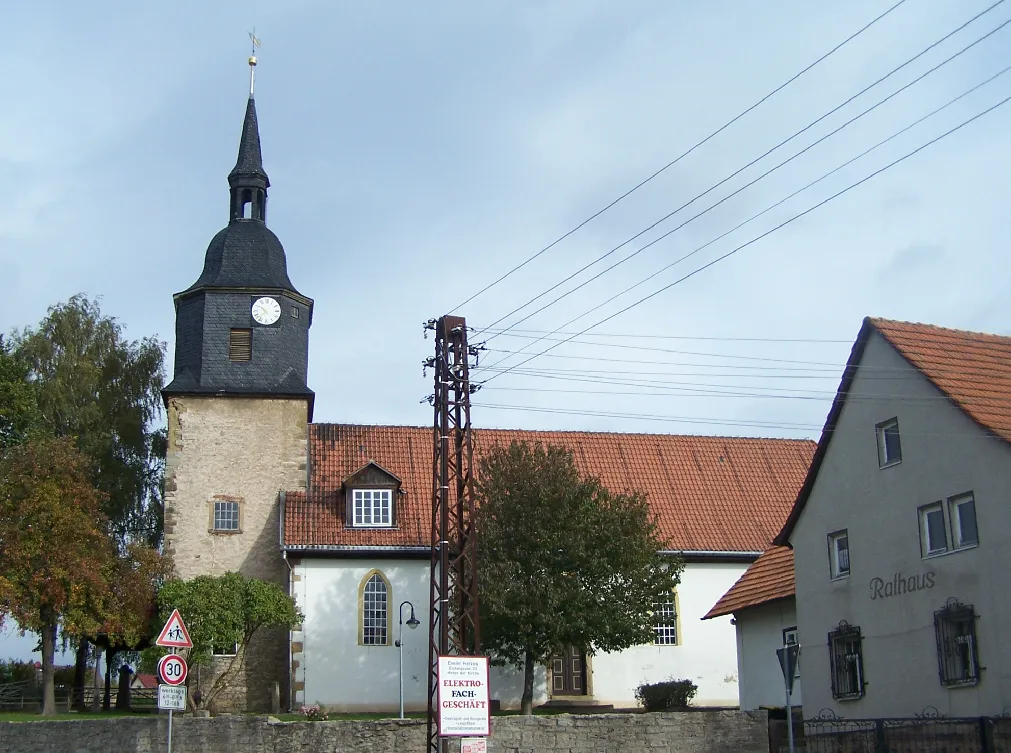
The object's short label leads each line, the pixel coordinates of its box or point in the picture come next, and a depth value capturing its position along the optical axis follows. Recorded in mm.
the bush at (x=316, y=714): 28047
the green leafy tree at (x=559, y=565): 31641
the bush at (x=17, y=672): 40875
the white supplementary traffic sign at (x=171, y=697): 19078
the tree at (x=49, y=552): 32281
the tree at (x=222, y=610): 31594
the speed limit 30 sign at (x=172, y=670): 19062
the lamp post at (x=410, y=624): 29647
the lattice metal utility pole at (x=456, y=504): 22047
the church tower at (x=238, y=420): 37531
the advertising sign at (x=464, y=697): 20391
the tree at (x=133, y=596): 33406
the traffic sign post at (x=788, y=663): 18906
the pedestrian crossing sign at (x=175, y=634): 19516
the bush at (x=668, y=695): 34188
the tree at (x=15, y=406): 39719
